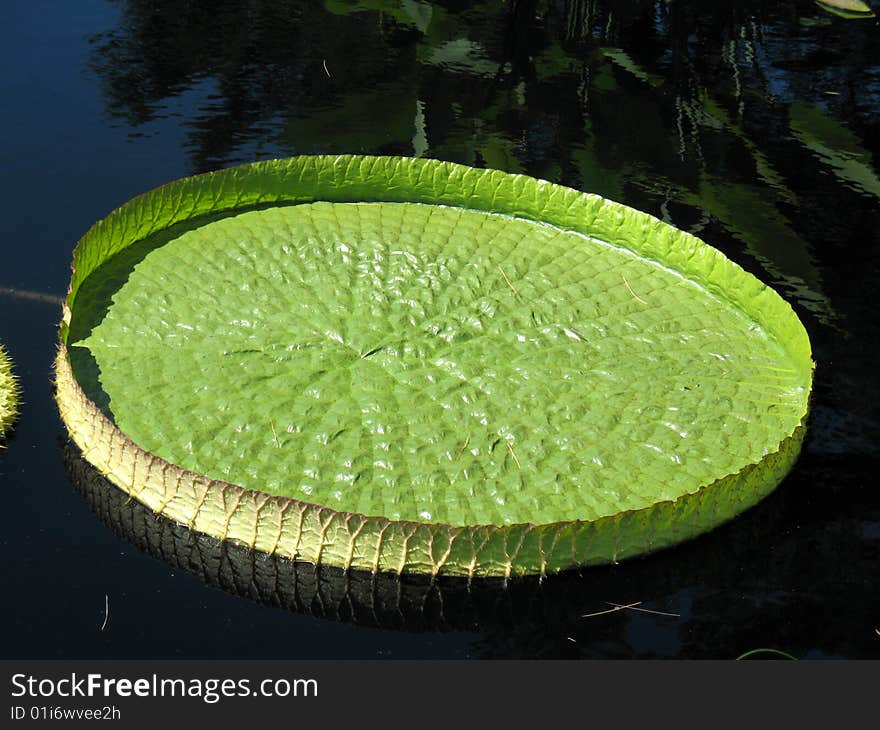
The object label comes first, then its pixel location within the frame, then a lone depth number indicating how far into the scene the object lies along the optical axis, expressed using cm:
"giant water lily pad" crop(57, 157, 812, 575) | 241
